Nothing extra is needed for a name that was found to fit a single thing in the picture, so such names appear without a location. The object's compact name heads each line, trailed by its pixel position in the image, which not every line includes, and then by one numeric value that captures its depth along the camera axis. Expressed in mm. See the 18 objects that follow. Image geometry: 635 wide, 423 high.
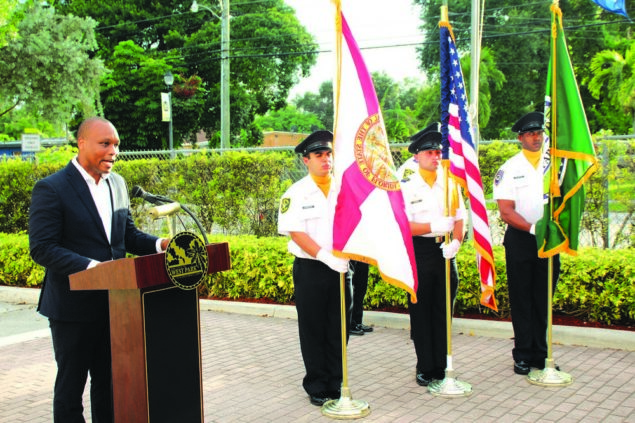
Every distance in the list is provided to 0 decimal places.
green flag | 5812
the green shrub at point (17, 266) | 10680
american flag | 5738
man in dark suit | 3920
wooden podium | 3619
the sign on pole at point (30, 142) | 22391
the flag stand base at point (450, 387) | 5578
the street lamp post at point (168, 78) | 27656
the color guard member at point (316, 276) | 5492
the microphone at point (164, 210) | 3590
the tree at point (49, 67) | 23953
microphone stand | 3905
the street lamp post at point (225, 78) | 27297
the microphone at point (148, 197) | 3718
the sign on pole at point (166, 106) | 26497
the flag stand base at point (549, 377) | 5754
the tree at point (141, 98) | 33031
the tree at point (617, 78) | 32531
